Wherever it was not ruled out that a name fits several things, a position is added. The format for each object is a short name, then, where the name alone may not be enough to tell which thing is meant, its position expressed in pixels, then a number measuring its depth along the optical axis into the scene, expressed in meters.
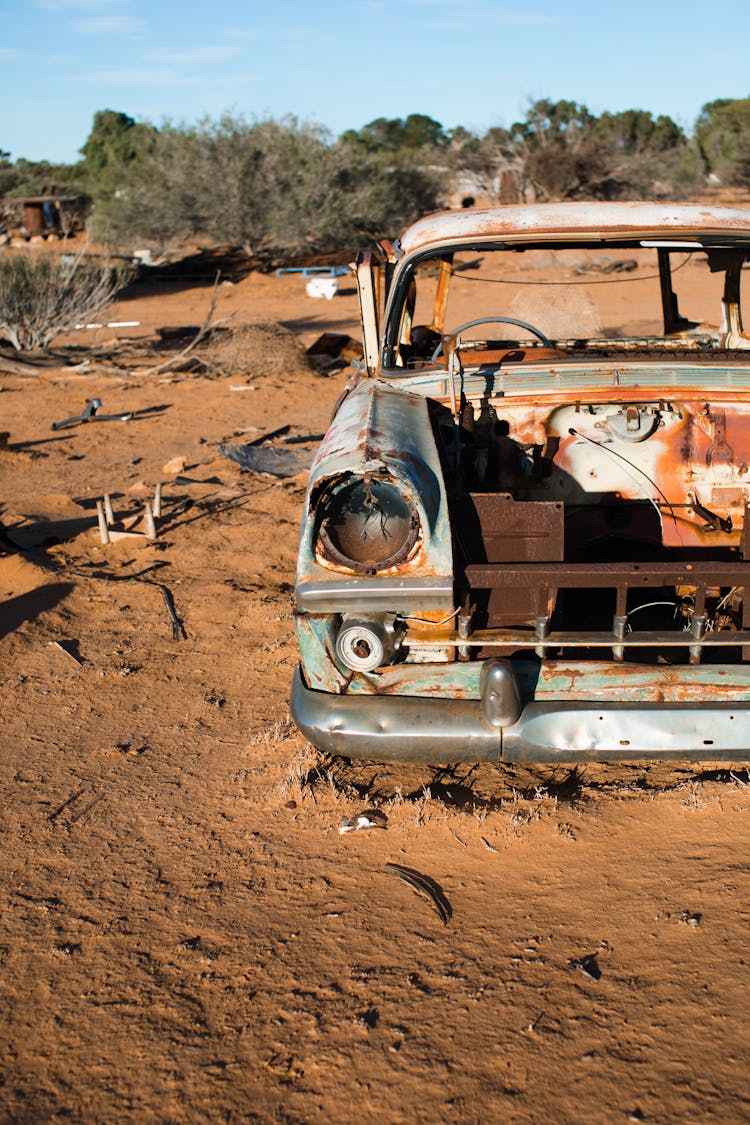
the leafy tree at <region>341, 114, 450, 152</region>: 48.25
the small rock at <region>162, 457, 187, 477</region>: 7.29
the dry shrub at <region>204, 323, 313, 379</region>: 10.95
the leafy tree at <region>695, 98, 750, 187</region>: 32.91
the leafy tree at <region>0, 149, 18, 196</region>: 25.39
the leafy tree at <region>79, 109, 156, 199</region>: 29.21
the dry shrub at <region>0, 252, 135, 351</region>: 11.42
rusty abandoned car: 2.80
